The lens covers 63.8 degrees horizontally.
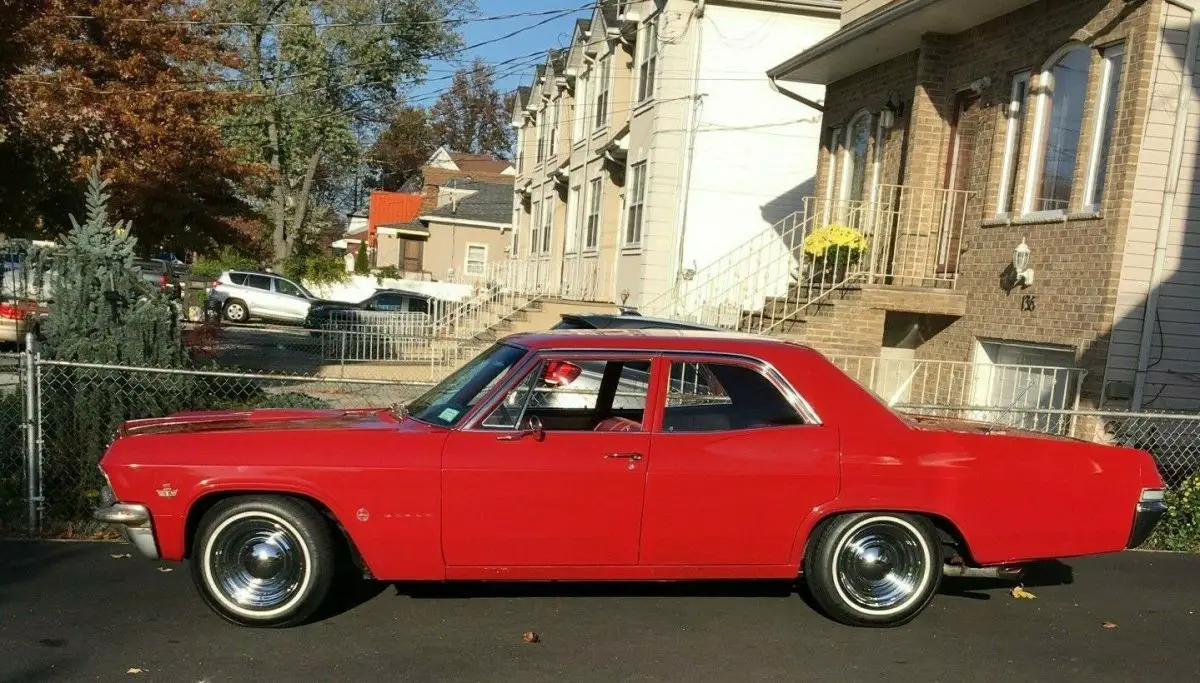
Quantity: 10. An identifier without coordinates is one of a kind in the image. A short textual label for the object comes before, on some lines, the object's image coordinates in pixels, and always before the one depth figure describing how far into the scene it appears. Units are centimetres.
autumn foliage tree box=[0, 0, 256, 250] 1377
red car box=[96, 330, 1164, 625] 470
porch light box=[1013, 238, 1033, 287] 1003
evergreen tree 762
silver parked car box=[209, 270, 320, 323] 2720
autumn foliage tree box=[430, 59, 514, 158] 7219
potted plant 1214
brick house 880
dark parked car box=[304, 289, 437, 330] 2377
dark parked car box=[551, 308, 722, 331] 1028
